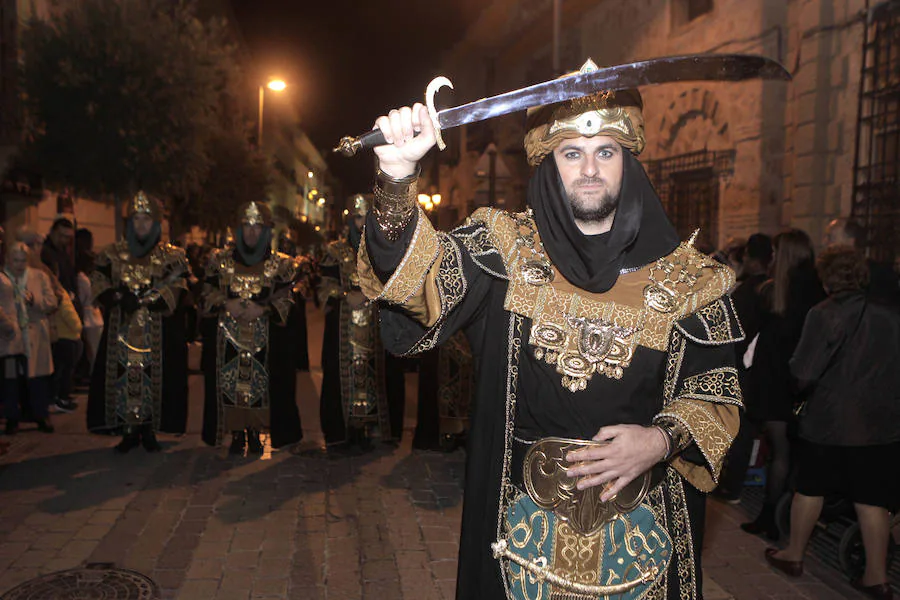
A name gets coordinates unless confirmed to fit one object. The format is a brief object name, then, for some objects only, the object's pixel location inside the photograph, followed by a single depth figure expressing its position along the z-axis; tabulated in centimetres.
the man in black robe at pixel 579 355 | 223
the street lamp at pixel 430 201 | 2241
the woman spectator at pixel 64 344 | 859
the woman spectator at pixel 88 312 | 978
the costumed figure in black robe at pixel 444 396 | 763
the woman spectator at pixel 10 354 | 724
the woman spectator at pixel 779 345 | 529
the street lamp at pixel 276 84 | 2609
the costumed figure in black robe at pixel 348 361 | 768
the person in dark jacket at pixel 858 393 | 438
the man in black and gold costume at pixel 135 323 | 721
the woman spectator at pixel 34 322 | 768
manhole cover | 430
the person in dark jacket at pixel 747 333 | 571
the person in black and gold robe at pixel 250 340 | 727
